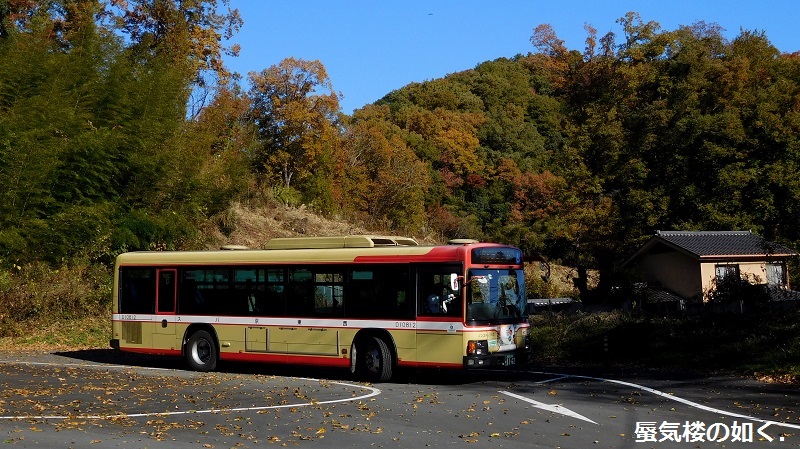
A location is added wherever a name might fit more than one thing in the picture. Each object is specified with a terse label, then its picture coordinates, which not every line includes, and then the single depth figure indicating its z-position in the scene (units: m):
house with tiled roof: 36.62
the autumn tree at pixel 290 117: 50.72
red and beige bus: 17.14
